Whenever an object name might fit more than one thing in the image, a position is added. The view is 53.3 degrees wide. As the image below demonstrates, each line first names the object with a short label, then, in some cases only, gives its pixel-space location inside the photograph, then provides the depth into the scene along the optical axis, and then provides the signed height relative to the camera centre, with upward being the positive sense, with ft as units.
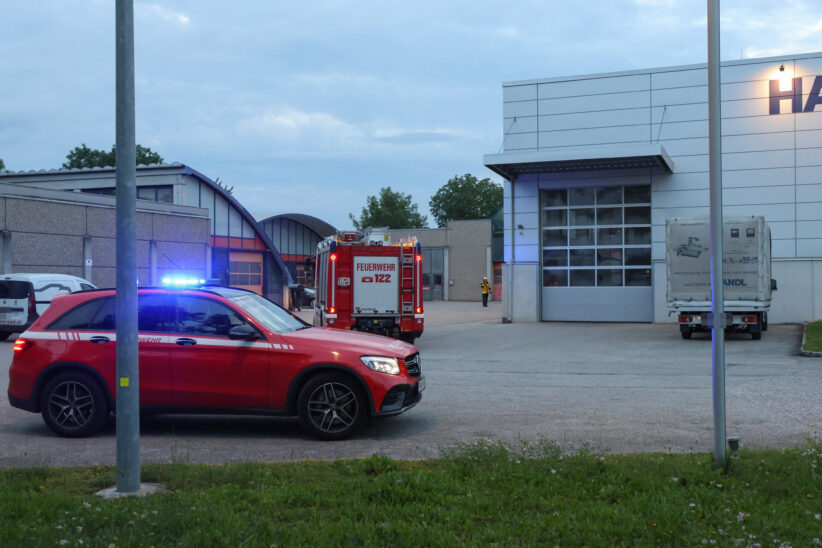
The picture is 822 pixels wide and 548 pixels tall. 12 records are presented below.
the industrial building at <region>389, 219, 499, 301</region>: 224.94 +5.01
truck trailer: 70.64 +0.52
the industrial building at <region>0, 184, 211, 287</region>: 92.99 +5.50
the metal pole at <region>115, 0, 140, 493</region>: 19.02 +0.22
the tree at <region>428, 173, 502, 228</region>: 418.92 +40.23
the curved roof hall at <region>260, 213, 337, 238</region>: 188.95 +13.16
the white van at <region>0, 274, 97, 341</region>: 71.15 -1.83
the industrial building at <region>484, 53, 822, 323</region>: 96.48 +12.55
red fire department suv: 27.76 -3.06
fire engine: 65.77 -0.87
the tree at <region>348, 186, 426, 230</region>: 381.40 +31.10
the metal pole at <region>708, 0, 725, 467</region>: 20.30 +1.17
